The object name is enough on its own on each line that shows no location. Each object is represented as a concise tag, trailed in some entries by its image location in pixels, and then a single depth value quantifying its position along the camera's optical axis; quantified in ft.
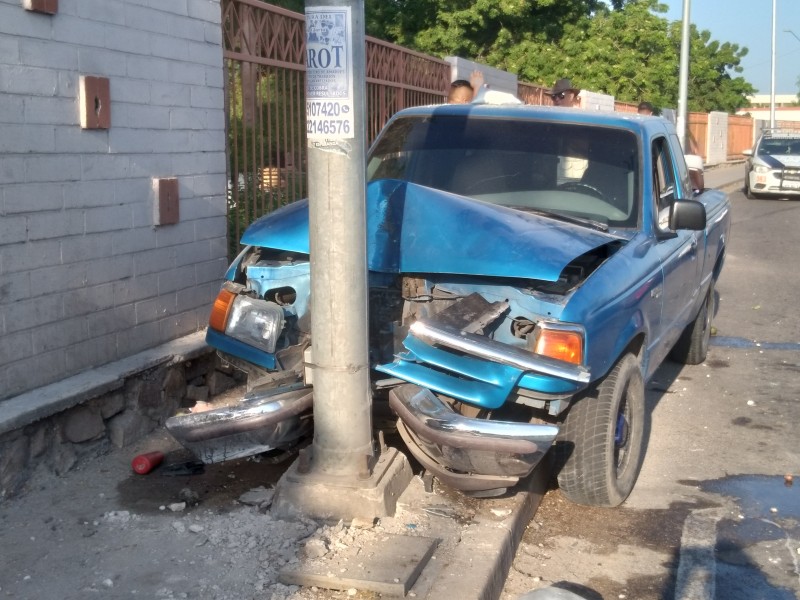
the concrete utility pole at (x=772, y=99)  137.65
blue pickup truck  13.61
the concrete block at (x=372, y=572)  12.03
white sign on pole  13.15
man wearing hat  31.83
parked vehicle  76.79
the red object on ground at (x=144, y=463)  16.46
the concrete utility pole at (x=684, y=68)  65.36
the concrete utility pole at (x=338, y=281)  13.20
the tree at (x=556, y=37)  77.51
